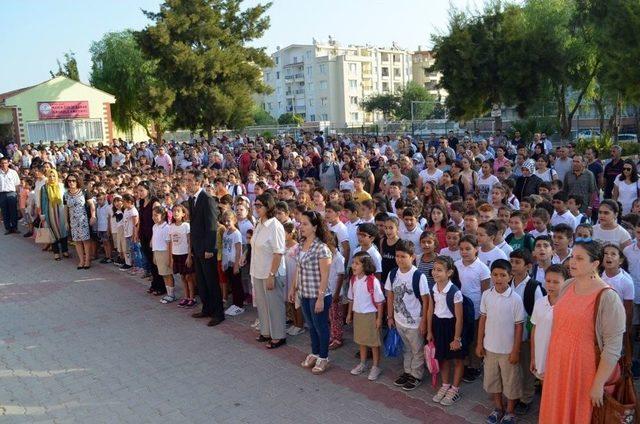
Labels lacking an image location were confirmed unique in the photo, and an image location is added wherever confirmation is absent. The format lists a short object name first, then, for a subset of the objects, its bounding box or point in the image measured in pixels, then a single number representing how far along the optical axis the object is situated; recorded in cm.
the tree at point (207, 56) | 3075
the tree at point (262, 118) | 7538
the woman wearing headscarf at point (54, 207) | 1120
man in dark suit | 721
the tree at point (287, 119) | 7264
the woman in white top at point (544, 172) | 947
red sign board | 3061
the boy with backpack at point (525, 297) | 473
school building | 3028
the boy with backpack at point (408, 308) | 527
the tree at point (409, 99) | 6448
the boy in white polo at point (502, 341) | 458
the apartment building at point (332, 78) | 8688
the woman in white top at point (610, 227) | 592
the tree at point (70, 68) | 4947
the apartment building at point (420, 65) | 9650
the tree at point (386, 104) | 6800
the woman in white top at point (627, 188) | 847
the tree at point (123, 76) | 4084
